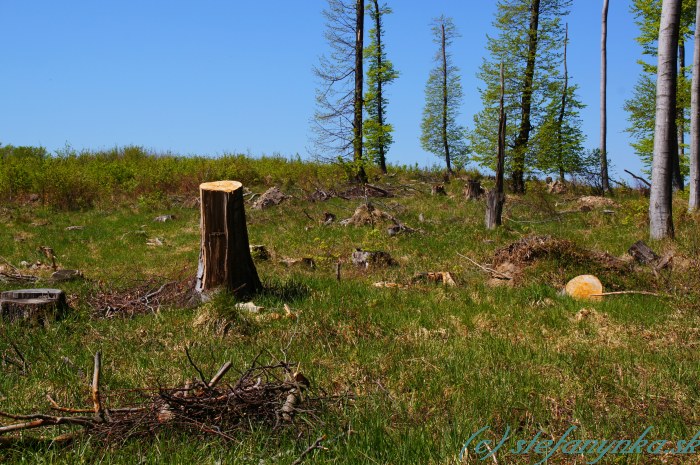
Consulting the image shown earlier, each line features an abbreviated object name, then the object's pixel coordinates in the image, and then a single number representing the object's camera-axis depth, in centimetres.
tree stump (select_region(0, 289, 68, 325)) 733
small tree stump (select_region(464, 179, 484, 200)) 2198
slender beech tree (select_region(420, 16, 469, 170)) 3791
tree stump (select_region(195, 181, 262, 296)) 809
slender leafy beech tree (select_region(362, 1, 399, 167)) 3022
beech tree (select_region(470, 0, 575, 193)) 2544
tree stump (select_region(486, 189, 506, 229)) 1459
